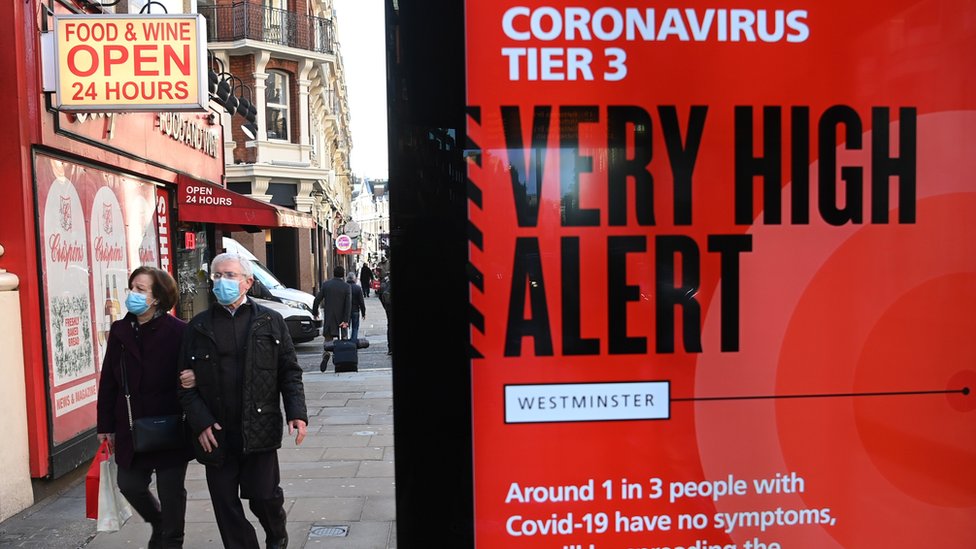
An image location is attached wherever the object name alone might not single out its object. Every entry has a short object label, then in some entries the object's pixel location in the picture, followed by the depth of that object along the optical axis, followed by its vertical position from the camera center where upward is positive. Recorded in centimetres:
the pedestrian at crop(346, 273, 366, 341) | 1406 -134
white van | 1523 -142
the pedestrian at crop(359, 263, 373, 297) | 2244 -120
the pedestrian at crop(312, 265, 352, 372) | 1286 -120
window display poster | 603 -26
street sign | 3131 +50
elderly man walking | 398 -86
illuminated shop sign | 599 +162
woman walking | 419 -88
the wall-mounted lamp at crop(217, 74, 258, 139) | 1234 +269
